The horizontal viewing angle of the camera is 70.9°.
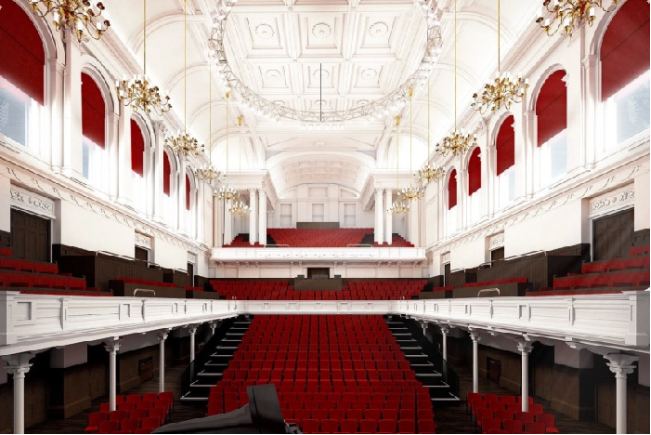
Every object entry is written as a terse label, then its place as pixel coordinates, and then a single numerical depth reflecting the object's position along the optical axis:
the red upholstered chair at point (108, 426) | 7.15
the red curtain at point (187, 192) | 20.66
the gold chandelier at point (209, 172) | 14.21
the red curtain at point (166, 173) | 17.81
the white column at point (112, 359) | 8.50
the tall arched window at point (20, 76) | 8.65
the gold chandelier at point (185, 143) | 10.85
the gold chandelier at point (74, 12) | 5.63
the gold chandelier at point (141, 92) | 8.32
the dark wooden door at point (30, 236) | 8.95
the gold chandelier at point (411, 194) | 17.35
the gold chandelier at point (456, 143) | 11.02
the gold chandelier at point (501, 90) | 8.49
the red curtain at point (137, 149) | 14.83
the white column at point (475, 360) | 11.31
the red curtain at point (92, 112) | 11.68
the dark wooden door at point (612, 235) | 8.76
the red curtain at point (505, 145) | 14.12
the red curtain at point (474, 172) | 17.09
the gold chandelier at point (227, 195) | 16.83
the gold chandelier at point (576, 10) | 5.76
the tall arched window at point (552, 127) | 11.38
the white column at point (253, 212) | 24.95
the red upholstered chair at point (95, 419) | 7.51
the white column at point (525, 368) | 8.50
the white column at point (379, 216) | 25.00
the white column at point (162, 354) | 11.24
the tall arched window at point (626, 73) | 8.27
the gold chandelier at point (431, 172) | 14.29
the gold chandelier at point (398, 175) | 20.08
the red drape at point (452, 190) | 20.12
